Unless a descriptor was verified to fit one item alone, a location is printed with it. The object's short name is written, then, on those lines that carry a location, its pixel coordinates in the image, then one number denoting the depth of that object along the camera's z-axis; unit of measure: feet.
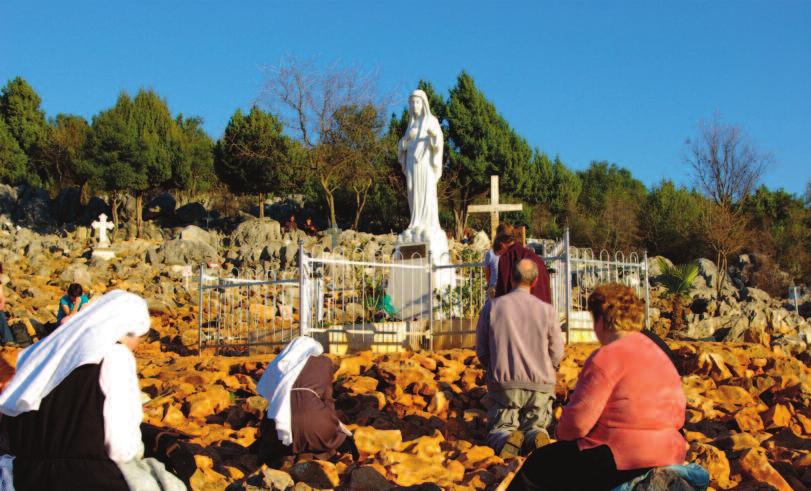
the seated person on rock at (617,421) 10.85
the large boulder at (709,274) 76.95
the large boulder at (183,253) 77.82
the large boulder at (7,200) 116.67
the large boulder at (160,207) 124.26
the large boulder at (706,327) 37.27
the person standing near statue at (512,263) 20.94
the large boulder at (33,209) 116.06
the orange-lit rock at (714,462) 15.85
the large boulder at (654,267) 77.22
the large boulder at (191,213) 122.21
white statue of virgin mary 41.88
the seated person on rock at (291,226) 102.25
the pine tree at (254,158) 117.08
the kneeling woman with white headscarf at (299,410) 16.97
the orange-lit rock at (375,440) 18.22
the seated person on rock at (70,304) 33.58
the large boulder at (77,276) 60.90
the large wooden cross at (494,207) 56.44
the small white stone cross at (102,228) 84.17
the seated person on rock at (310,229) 105.70
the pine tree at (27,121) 146.41
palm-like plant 45.71
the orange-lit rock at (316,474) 15.88
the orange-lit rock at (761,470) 15.60
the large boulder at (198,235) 87.45
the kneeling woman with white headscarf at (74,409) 10.11
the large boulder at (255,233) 90.33
